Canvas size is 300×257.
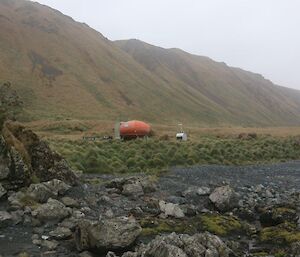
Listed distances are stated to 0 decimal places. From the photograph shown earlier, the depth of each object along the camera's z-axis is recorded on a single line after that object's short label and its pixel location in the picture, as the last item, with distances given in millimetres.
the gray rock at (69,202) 13124
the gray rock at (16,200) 12260
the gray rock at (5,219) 11232
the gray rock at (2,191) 12825
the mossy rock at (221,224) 12249
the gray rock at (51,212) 11761
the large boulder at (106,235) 9759
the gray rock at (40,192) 12920
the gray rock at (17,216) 11452
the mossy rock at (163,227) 11639
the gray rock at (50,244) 10013
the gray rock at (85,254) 9624
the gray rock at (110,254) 9154
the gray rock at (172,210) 13174
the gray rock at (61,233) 10582
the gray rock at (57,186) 13886
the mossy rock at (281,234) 11284
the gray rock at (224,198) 14445
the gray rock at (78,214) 12145
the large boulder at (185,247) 8747
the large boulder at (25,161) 13814
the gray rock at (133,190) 15423
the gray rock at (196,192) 16031
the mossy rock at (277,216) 13276
